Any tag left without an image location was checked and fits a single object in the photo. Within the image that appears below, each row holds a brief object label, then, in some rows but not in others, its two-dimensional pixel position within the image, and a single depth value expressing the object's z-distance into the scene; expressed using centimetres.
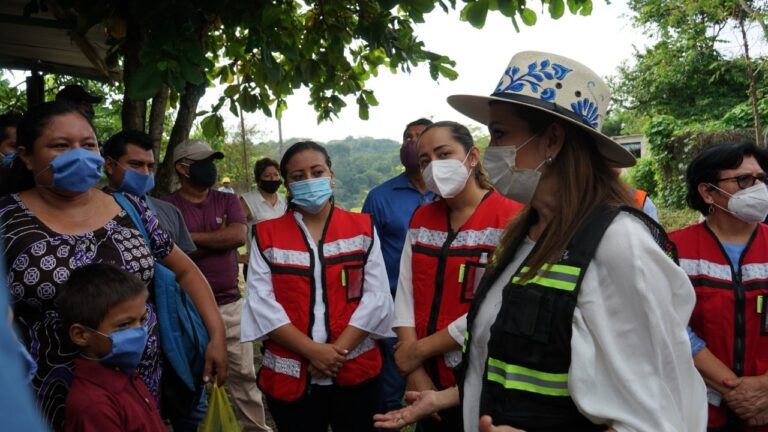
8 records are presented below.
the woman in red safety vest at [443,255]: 298
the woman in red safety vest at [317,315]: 321
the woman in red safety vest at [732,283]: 285
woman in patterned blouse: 239
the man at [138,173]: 369
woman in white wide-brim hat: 146
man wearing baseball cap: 474
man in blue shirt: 432
